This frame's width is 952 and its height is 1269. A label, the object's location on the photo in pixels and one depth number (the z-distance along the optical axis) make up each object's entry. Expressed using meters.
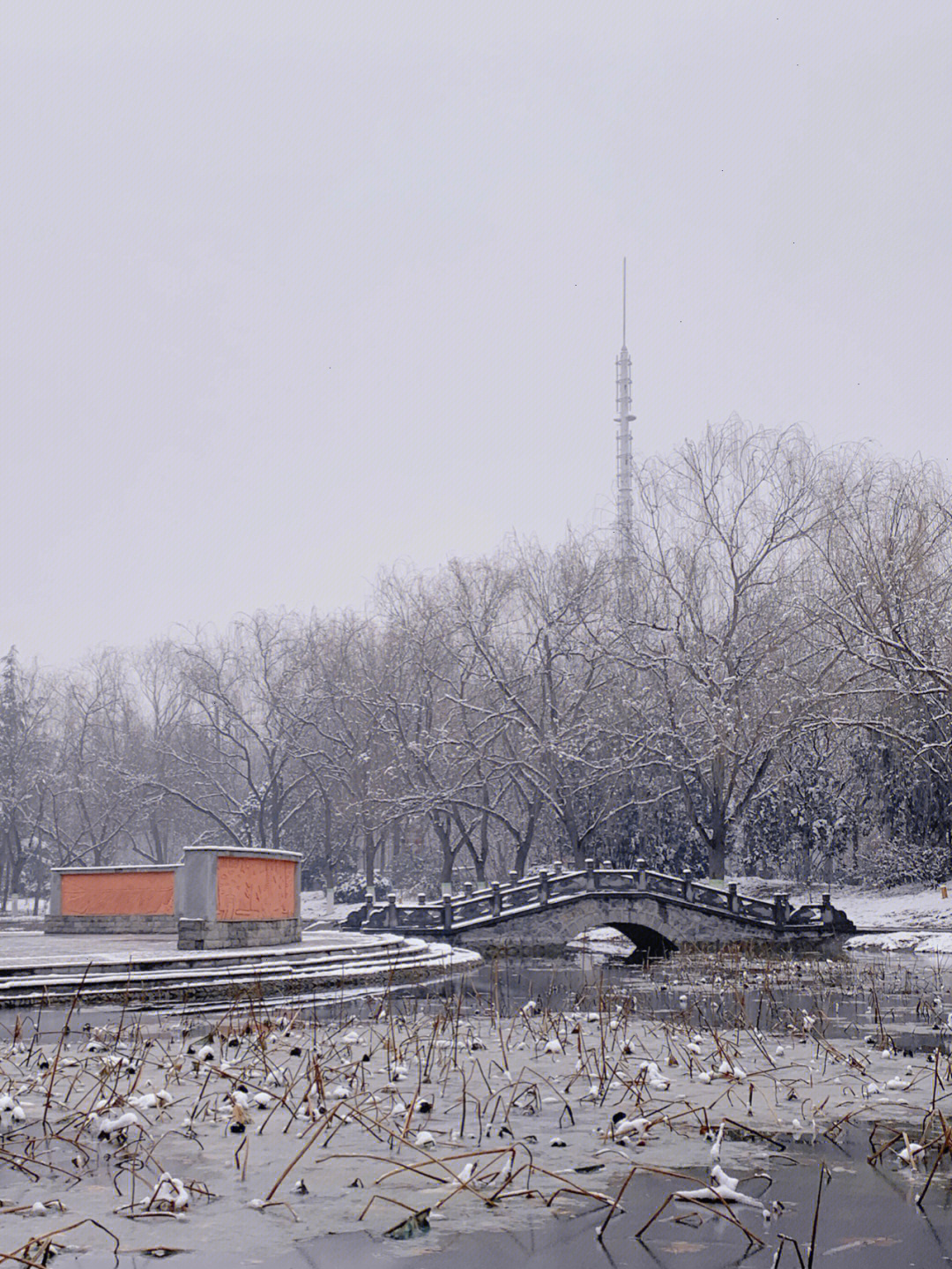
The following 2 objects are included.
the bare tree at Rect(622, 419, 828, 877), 38.16
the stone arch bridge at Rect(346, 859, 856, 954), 35.81
